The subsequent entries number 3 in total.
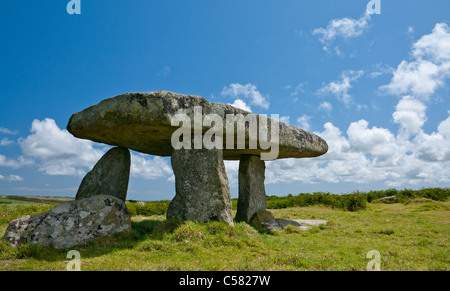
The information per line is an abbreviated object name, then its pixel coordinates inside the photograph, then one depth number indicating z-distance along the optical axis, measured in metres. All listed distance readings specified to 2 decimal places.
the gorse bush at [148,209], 16.25
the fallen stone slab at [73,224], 7.85
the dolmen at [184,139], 8.57
